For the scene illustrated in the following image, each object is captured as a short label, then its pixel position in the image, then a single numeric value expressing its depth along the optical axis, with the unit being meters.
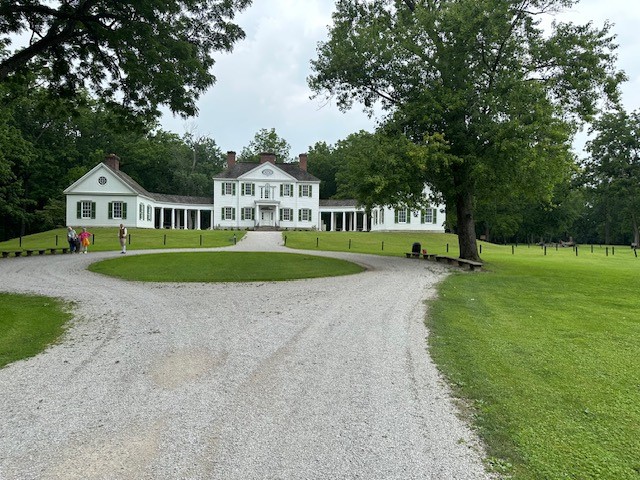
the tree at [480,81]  15.17
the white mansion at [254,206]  41.36
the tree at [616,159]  48.29
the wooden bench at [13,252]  21.19
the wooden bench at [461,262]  16.72
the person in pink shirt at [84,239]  22.61
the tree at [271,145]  69.44
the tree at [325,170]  62.24
